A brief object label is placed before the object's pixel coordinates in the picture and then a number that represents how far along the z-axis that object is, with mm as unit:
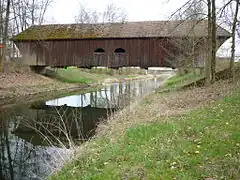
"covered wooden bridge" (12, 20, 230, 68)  24625
